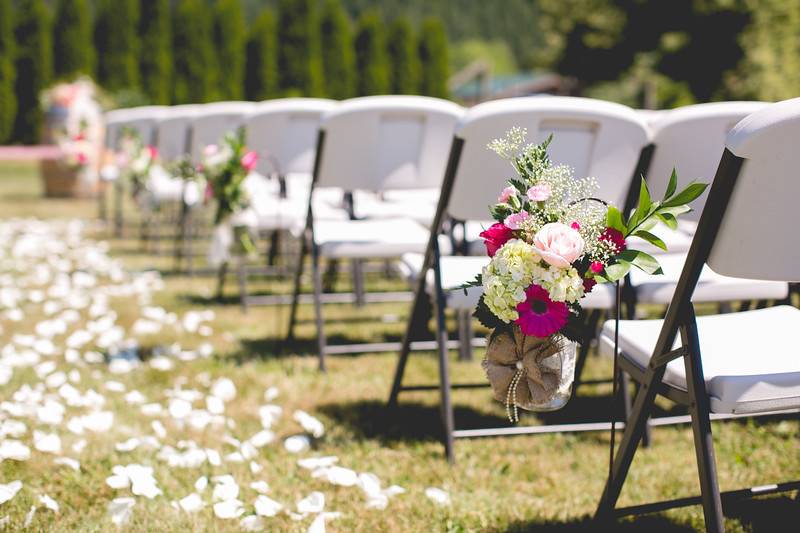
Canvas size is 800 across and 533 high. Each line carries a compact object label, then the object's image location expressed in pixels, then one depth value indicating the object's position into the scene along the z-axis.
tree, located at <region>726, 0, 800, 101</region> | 16.73
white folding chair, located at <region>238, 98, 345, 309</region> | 4.23
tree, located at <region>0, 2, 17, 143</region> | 18.56
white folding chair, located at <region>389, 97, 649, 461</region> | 2.38
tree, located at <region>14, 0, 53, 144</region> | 18.55
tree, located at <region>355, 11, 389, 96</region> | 20.70
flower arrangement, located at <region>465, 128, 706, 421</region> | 1.62
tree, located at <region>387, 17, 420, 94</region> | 20.83
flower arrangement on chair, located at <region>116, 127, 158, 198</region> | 6.38
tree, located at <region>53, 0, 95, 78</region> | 18.61
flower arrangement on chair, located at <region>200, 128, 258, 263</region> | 3.83
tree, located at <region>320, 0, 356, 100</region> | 20.73
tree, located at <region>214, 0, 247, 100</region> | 19.86
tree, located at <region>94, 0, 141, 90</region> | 19.05
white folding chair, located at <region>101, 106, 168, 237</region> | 7.61
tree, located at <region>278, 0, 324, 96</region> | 20.42
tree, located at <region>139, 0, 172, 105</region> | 19.27
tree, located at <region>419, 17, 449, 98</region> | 20.97
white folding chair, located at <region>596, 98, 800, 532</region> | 1.50
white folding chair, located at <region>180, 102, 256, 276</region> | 5.48
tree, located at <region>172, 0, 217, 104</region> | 19.53
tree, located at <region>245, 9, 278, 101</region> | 20.28
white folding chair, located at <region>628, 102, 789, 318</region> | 2.40
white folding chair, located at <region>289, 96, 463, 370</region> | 3.28
